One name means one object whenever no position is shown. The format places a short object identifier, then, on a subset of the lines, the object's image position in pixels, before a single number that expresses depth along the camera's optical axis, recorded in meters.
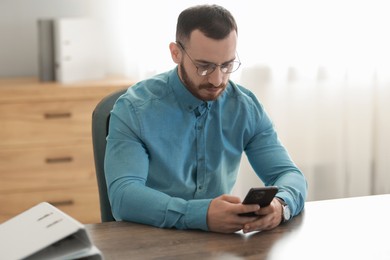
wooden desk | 1.79
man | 2.15
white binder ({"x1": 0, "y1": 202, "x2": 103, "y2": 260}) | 1.59
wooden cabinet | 3.72
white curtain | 4.05
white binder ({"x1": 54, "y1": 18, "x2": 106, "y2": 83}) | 3.84
